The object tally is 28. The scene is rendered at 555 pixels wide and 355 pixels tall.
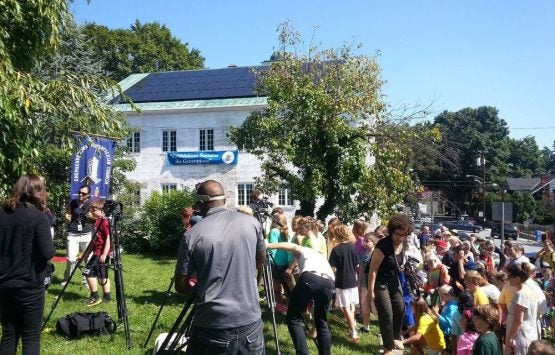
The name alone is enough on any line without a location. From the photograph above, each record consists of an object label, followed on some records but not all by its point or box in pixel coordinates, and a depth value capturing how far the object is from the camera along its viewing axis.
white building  28.53
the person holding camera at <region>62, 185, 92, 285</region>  9.01
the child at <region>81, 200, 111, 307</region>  8.23
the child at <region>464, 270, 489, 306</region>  6.66
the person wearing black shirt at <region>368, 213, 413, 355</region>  6.15
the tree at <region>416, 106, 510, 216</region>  62.91
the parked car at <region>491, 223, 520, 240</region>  42.44
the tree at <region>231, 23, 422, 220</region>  16.41
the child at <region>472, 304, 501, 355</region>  5.00
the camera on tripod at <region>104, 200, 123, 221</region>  6.66
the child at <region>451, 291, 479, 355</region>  5.82
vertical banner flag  11.66
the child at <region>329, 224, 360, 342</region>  7.53
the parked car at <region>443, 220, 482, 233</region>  48.63
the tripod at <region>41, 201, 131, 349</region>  6.58
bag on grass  6.44
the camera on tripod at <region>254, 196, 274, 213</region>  6.23
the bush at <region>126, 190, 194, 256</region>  19.19
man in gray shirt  3.52
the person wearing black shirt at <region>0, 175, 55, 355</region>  4.27
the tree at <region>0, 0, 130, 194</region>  6.04
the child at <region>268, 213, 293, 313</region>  8.08
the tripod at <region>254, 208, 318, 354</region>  5.29
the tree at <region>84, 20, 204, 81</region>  44.06
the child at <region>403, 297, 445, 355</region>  6.61
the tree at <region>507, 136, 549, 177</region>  85.44
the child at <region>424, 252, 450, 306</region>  8.38
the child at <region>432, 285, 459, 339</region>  6.81
